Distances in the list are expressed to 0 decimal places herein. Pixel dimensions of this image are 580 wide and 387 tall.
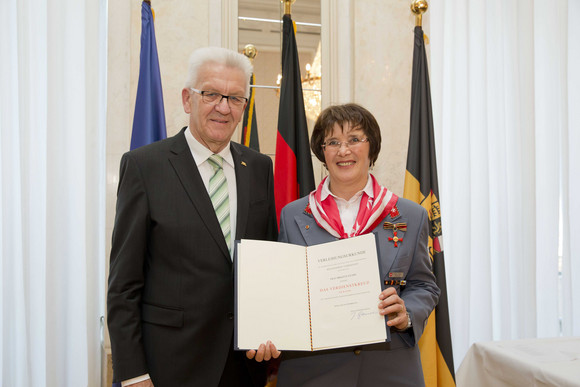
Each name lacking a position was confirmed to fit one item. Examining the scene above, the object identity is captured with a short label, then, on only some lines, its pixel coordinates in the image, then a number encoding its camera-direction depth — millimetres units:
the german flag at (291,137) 2986
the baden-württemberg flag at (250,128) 3262
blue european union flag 2885
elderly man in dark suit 1538
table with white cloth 1832
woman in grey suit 1621
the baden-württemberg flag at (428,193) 2912
